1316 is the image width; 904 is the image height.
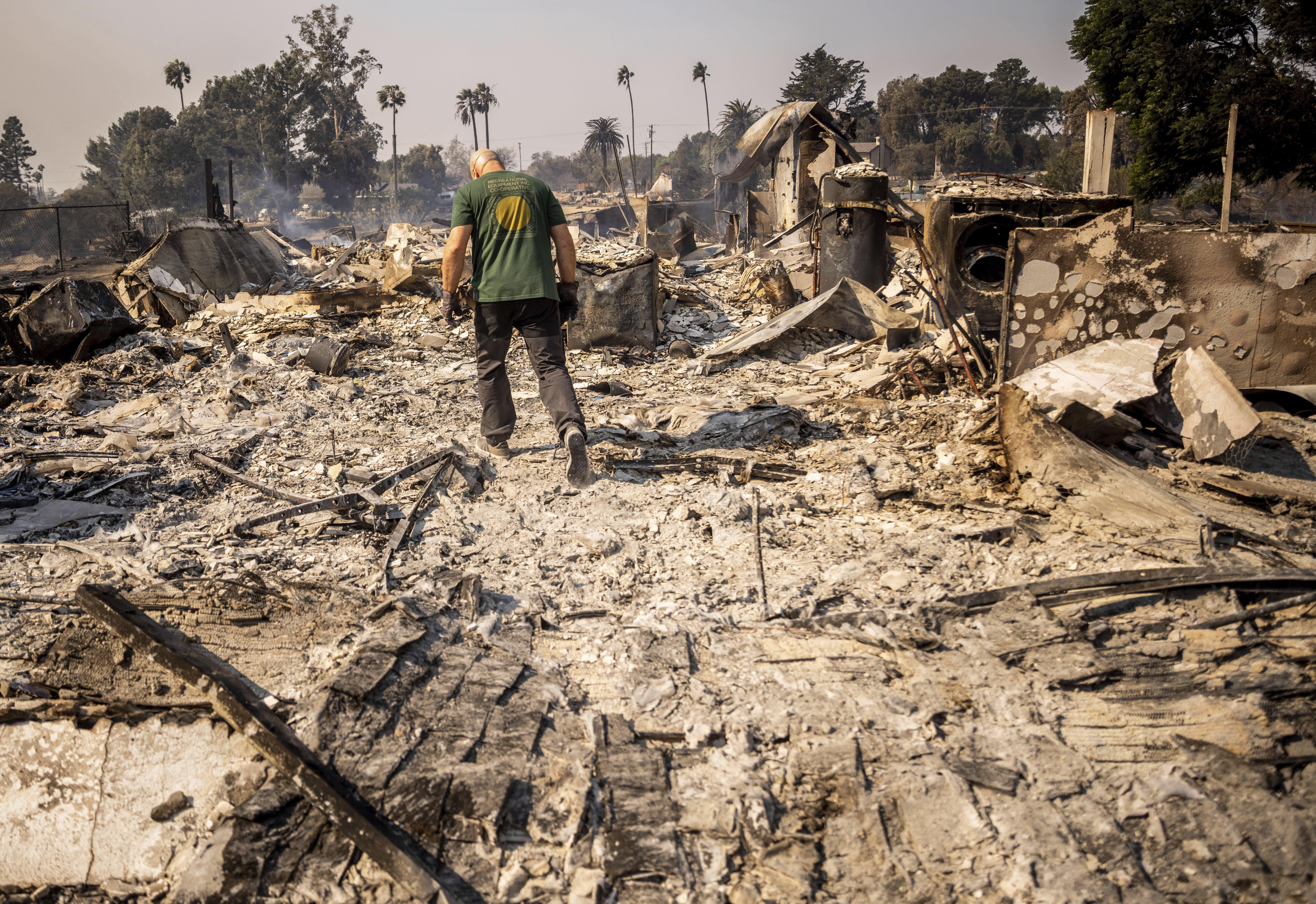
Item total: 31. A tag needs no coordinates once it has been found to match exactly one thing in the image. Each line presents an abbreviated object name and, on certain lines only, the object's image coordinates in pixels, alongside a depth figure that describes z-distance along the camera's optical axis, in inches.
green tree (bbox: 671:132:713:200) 1630.2
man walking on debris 156.8
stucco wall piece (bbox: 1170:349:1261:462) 148.5
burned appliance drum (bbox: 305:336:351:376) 261.7
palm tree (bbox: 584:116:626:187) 2298.2
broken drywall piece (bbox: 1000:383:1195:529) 124.9
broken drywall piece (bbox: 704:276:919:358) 297.1
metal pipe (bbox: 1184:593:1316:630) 92.6
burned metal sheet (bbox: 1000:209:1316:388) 176.9
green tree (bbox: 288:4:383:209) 1929.1
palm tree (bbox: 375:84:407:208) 2075.5
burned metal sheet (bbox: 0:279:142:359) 282.5
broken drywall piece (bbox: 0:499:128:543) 131.1
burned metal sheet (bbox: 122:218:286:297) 411.5
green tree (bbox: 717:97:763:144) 2378.2
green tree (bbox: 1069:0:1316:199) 558.3
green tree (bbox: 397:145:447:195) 2645.2
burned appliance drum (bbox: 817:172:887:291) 361.1
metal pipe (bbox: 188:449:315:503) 144.7
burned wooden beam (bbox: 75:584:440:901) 63.9
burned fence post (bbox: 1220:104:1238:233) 202.2
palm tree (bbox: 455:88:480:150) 2445.9
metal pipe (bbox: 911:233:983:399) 208.8
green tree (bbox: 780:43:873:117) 2023.9
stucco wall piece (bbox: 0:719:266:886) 71.4
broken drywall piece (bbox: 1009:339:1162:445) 148.1
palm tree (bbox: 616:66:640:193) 2445.9
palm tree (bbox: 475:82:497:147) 2437.3
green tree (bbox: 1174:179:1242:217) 759.1
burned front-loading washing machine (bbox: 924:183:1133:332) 262.5
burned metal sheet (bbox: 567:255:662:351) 295.0
